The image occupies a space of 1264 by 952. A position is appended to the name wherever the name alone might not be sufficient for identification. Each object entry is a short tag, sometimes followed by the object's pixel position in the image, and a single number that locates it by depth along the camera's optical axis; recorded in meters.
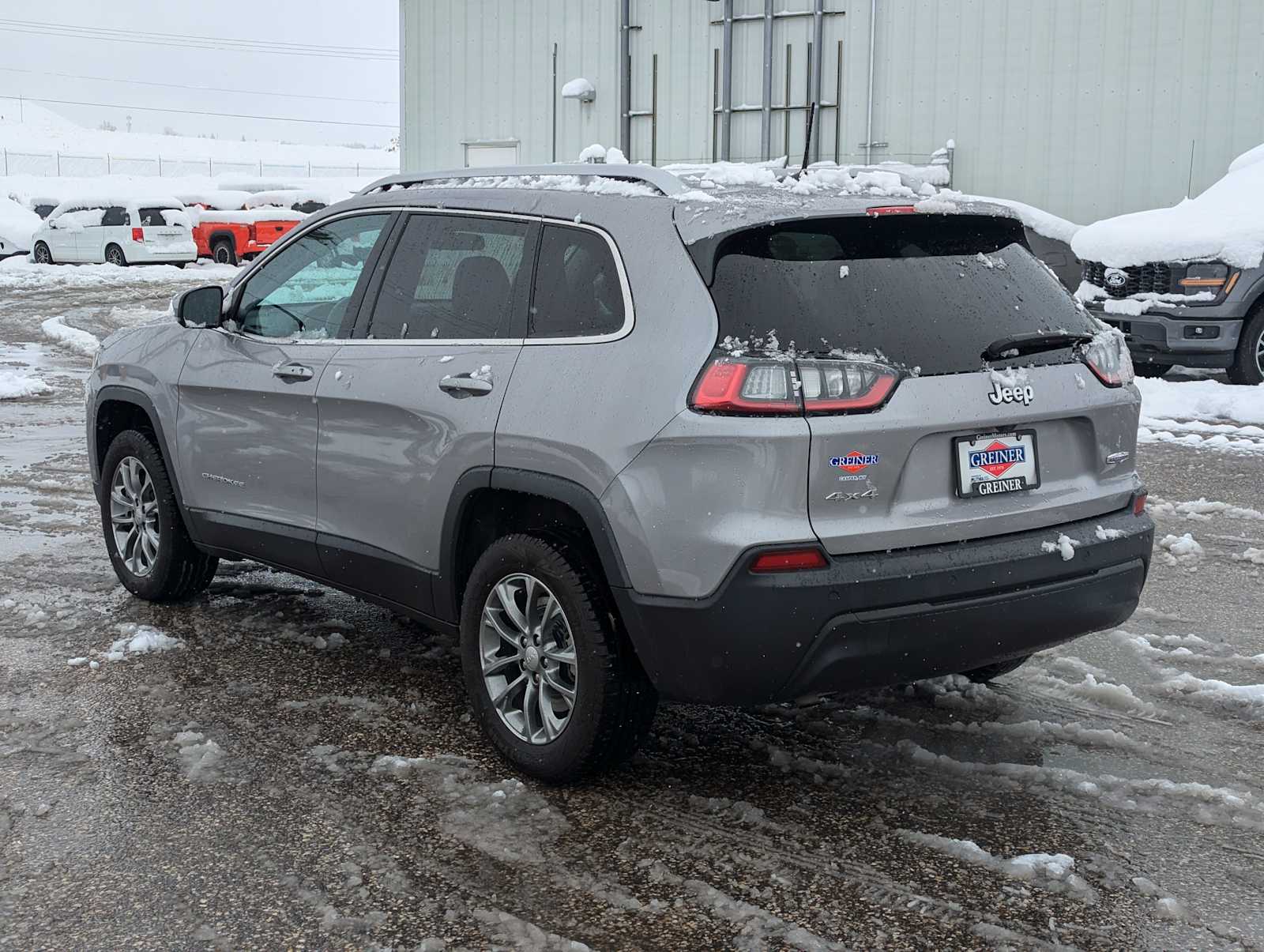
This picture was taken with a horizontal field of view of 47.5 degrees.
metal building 18.69
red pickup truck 34.16
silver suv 3.65
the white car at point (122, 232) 33.28
